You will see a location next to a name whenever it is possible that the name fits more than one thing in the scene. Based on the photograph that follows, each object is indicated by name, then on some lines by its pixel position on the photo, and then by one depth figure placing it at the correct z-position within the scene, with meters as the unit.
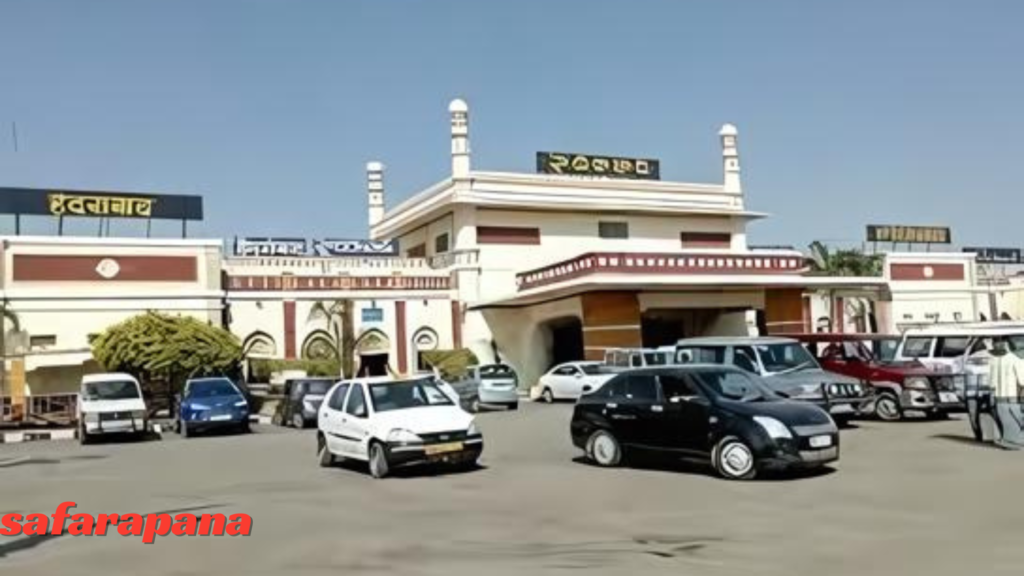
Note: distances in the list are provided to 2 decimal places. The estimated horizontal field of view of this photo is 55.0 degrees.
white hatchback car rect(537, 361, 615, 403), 31.66
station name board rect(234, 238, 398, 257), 55.77
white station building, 37.75
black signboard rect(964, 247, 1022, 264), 83.38
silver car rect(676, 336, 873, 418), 18.28
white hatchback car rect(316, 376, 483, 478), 14.75
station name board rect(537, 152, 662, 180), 51.12
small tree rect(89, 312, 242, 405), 34.84
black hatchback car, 12.80
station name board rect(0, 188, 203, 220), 42.28
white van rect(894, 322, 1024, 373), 21.70
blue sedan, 26.33
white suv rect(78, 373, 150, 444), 25.31
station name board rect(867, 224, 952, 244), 70.06
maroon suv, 20.16
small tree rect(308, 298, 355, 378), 42.44
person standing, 15.29
